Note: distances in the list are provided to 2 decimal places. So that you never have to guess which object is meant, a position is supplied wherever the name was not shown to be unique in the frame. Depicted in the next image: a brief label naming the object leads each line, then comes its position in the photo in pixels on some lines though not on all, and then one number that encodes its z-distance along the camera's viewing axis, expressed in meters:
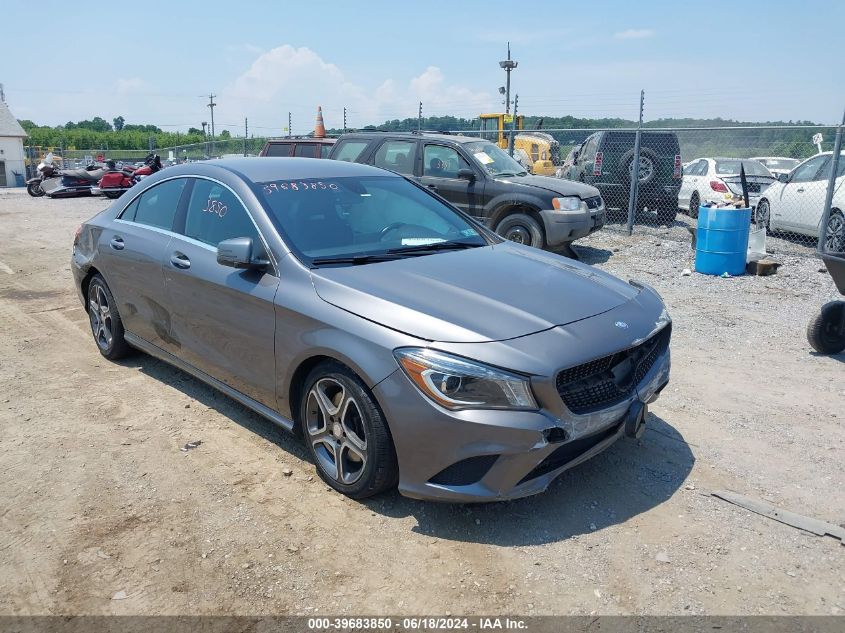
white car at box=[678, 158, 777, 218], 14.28
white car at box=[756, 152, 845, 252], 10.16
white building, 38.34
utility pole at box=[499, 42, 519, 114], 32.83
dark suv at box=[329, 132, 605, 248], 9.97
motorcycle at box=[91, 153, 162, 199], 21.58
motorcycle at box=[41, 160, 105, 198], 22.89
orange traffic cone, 17.02
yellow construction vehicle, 25.38
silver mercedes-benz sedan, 3.05
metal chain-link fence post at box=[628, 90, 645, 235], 12.05
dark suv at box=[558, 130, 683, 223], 13.25
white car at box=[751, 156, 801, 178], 18.45
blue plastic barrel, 9.28
